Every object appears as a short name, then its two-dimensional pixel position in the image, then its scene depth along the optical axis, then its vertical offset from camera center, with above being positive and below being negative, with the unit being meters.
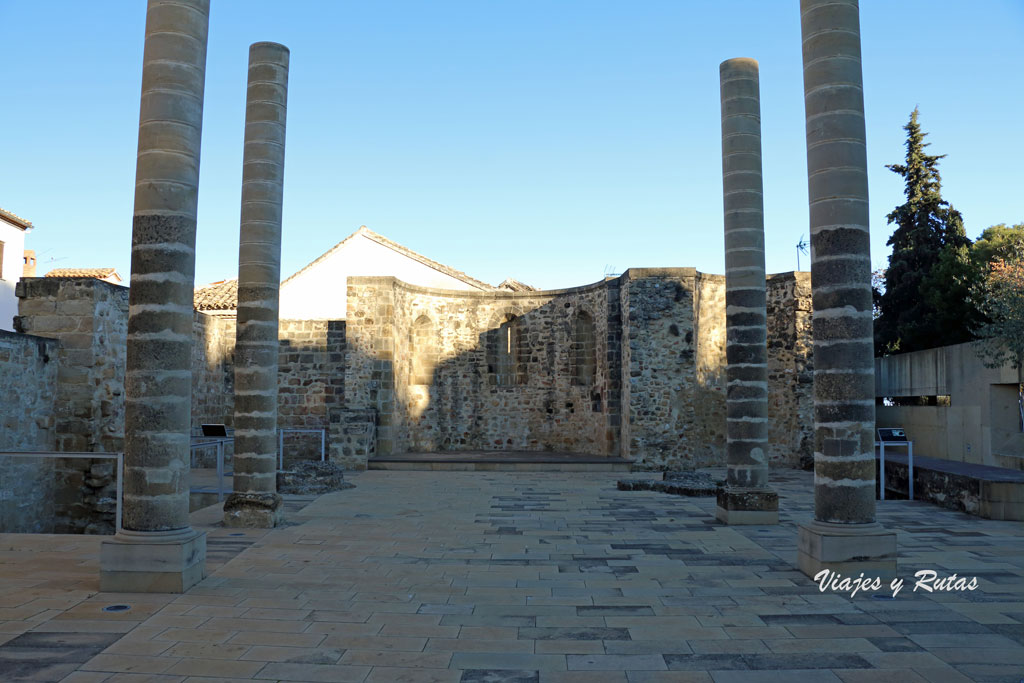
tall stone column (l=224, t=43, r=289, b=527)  9.27 +1.25
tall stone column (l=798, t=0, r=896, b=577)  6.34 +0.79
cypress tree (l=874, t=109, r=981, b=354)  22.00 +3.89
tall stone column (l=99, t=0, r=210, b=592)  6.00 +0.55
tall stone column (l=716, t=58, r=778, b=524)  9.41 +1.13
